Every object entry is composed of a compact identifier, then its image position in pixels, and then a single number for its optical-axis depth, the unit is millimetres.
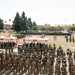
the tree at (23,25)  73688
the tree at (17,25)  71738
